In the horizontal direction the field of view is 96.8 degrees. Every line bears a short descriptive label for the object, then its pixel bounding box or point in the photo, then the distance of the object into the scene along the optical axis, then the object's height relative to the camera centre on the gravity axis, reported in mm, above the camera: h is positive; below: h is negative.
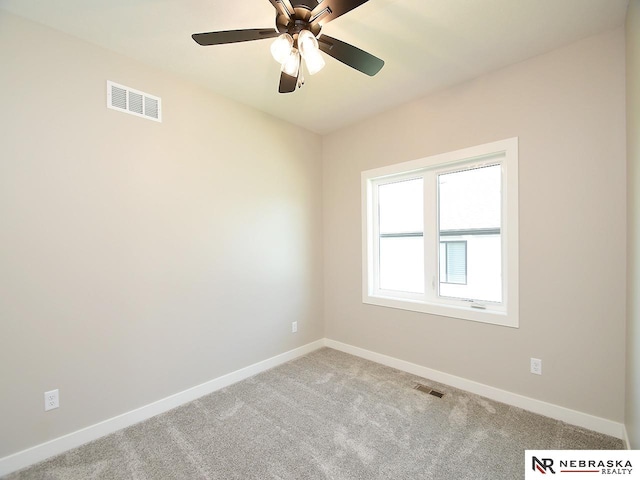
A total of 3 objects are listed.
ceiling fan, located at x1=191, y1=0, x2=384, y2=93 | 1311 +1016
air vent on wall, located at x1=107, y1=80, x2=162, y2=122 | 2094 +1059
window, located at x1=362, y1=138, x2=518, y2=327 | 2402 +6
